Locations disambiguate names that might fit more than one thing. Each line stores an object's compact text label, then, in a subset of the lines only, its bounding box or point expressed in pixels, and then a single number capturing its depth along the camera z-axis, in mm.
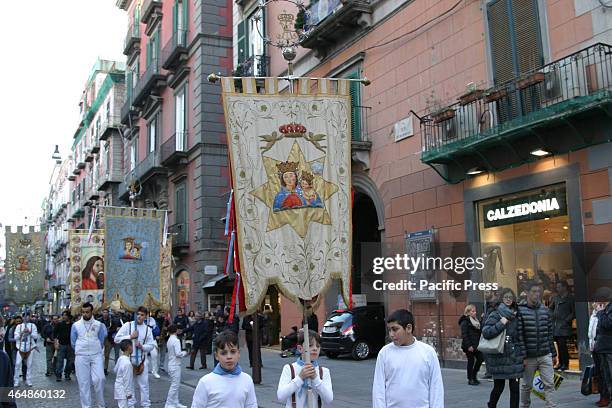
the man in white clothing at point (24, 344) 16422
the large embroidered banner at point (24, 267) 25938
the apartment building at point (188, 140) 27844
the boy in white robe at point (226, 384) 4609
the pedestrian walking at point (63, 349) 16531
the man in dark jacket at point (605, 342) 8852
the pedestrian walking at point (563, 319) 12312
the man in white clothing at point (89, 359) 10516
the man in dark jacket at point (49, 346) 18359
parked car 17969
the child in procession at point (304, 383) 5316
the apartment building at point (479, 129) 11953
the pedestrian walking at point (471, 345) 12483
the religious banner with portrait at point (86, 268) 19766
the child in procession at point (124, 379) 9852
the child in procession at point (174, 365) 10883
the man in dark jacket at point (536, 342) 8156
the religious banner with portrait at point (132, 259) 15398
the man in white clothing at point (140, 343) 10609
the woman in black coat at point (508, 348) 7969
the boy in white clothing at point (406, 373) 4805
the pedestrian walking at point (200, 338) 17984
